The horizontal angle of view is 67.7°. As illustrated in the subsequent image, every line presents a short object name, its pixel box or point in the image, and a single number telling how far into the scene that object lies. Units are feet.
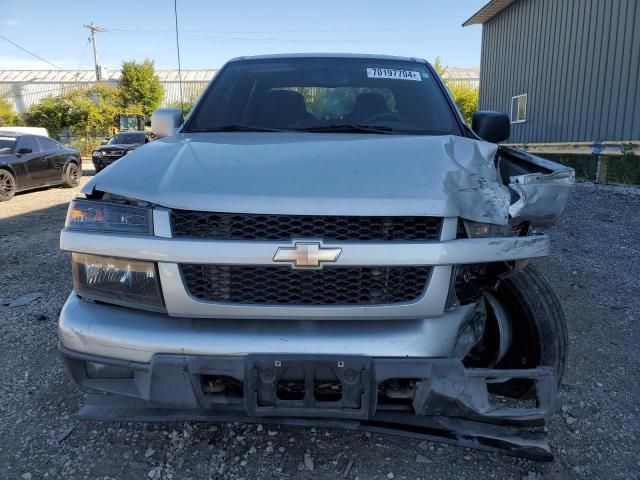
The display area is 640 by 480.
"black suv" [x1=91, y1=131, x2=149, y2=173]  54.08
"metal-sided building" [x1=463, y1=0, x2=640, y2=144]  34.04
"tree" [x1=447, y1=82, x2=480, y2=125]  96.12
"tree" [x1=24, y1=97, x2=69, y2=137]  108.17
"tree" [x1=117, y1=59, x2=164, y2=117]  116.06
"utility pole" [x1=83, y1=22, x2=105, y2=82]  140.67
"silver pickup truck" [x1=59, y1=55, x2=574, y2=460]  5.41
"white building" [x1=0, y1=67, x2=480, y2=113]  136.56
